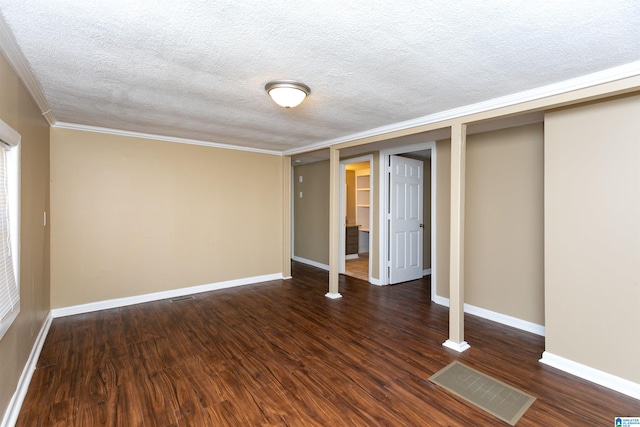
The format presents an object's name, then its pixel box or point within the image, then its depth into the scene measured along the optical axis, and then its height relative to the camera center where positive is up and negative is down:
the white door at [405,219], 5.06 -0.12
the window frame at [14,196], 1.97 +0.11
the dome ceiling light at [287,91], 2.31 +0.93
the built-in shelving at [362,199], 8.43 +0.38
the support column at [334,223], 4.46 -0.16
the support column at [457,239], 2.92 -0.26
